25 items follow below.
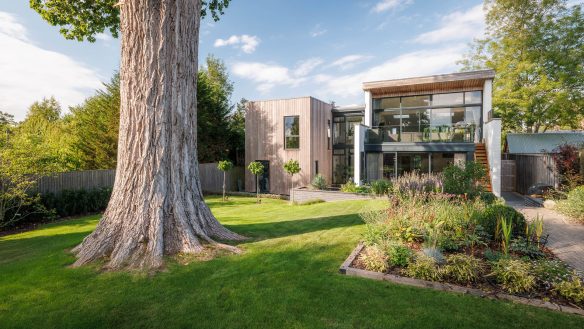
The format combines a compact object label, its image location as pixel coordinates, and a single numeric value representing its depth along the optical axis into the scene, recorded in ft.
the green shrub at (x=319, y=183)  48.44
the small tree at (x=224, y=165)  50.08
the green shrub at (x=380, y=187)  39.84
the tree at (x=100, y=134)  57.00
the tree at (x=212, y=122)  66.90
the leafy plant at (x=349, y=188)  44.49
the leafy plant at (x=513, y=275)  11.79
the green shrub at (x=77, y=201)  35.32
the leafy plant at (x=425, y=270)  13.17
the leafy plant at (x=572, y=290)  10.98
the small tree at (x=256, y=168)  48.37
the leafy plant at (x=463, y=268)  12.82
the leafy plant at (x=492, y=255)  14.32
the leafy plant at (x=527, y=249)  15.40
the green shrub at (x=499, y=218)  18.49
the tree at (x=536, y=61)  56.24
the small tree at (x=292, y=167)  52.49
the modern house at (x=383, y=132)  45.34
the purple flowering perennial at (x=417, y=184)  30.27
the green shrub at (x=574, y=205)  24.71
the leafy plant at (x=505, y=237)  15.31
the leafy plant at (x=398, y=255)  14.57
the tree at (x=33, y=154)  30.75
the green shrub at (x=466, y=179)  29.32
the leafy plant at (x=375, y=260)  14.26
